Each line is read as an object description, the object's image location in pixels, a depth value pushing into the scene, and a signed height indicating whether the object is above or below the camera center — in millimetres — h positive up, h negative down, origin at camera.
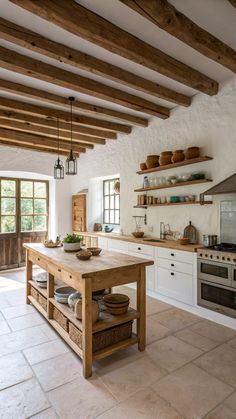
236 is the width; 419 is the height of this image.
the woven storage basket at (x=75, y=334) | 2270 -1169
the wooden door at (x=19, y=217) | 5930 -124
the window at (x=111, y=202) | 5914 +267
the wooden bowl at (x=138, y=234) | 4586 -406
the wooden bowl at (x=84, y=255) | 2523 -445
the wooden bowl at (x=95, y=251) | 2826 -452
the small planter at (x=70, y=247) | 3072 -438
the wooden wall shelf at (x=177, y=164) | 3512 +759
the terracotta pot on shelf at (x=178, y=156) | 3836 +889
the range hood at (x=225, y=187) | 3009 +327
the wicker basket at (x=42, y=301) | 3130 -1174
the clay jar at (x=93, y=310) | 2218 -910
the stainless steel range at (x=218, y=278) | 2889 -812
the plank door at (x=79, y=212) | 6258 +7
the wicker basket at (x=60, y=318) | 2587 -1174
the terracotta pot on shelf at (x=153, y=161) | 4309 +910
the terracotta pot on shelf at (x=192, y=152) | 3645 +903
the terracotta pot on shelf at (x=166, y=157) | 4055 +921
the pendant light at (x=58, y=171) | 3572 +611
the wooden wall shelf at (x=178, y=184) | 3539 +445
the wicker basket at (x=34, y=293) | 3443 -1179
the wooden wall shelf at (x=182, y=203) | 3555 +145
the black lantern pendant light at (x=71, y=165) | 3338 +647
